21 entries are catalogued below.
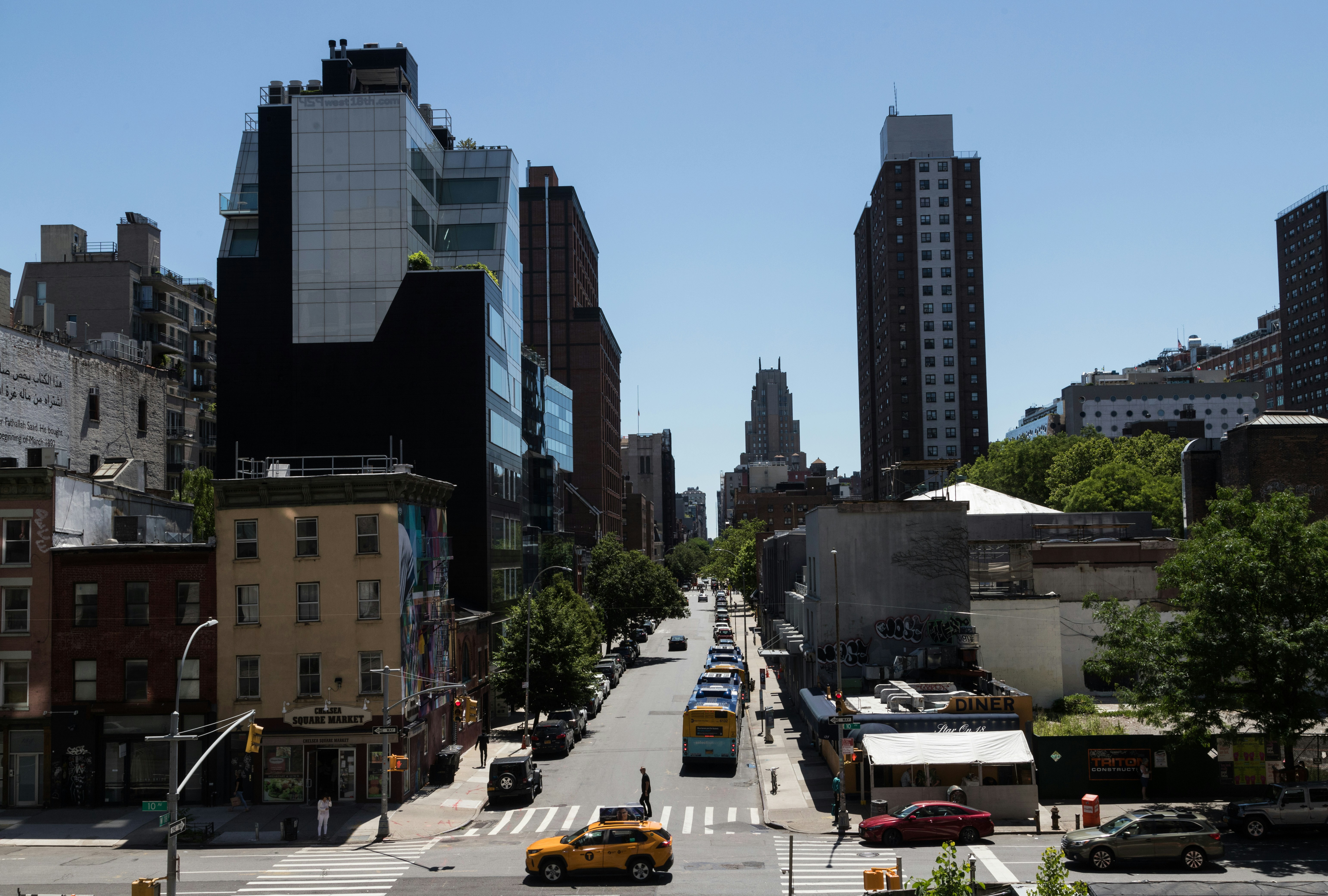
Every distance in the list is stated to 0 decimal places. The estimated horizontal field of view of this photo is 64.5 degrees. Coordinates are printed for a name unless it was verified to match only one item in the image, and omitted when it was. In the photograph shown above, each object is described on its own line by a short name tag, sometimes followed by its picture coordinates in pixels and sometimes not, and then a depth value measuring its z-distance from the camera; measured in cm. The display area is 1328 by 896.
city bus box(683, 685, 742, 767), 4488
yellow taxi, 2812
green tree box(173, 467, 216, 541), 6412
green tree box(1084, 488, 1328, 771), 3356
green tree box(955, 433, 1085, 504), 12350
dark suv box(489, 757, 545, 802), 3953
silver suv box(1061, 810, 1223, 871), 2875
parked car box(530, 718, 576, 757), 4975
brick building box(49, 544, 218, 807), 4019
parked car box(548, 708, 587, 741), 5325
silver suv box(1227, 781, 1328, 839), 3181
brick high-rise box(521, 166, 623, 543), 14262
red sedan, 3191
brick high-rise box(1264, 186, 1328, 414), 17375
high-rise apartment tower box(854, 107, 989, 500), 16225
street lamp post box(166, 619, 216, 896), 2527
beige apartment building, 4009
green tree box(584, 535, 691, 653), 9319
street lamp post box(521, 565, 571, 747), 4906
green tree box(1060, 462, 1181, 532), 9512
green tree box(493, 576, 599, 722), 5528
